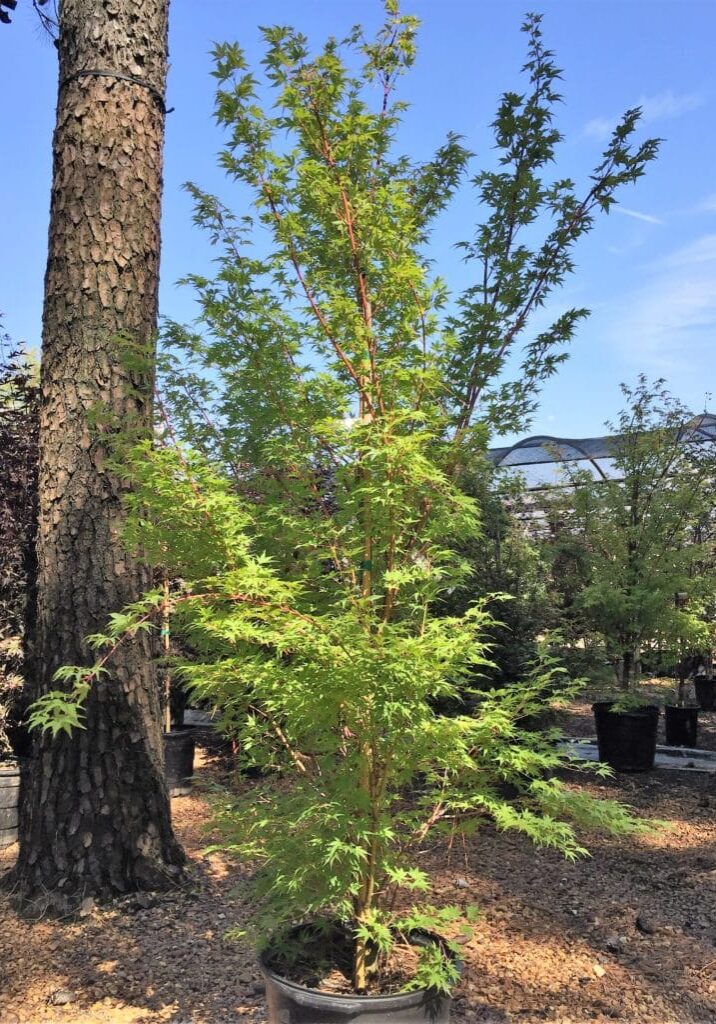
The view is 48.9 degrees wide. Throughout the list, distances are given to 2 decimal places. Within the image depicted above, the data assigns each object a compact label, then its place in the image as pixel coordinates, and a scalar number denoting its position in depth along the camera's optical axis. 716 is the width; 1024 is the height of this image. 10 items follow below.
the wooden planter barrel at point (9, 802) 4.45
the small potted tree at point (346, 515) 1.96
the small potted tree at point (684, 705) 6.93
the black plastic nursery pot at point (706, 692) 10.75
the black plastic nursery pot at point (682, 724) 7.95
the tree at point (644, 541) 6.69
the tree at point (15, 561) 4.88
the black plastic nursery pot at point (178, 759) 5.59
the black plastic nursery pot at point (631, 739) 6.37
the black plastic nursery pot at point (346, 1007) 1.98
